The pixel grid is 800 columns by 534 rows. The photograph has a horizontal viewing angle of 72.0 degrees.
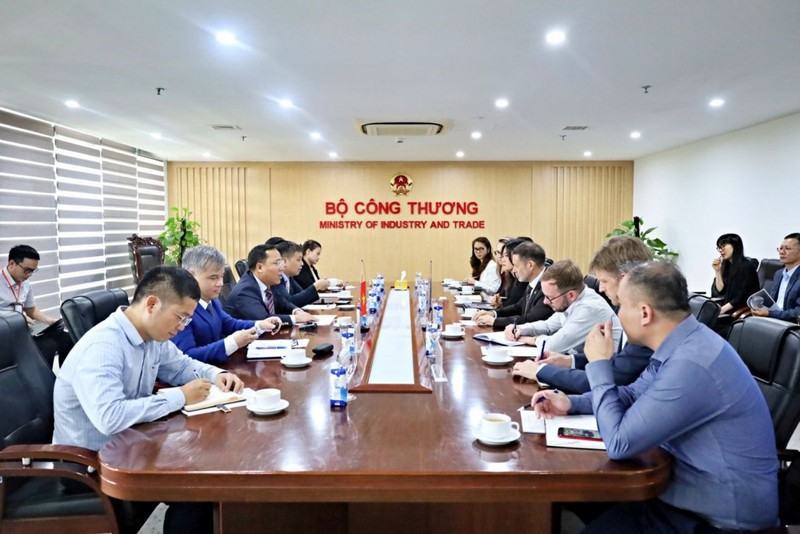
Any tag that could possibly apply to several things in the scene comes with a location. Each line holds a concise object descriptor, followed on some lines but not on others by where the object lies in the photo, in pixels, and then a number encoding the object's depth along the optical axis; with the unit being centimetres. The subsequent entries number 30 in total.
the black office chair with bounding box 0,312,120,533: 166
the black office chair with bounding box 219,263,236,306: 518
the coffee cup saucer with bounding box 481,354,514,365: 253
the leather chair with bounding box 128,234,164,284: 802
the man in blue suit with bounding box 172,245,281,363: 267
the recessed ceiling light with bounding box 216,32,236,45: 384
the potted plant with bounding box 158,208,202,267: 969
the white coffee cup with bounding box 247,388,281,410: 186
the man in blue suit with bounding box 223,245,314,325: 392
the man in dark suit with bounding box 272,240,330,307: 506
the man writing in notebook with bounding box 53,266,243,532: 172
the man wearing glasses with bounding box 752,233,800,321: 522
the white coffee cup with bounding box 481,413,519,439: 158
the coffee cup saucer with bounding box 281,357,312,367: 252
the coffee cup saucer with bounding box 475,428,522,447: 157
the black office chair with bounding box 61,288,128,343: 234
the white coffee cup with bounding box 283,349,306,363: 253
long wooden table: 141
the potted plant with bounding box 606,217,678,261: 934
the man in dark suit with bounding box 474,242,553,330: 365
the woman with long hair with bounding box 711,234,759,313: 588
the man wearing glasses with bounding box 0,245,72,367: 496
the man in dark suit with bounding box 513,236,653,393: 203
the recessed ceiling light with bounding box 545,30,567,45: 382
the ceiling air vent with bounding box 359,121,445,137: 683
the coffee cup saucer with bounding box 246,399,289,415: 184
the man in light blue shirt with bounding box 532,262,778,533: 140
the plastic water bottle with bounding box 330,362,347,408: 195
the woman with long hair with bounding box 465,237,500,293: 641
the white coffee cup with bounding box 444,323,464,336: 325
